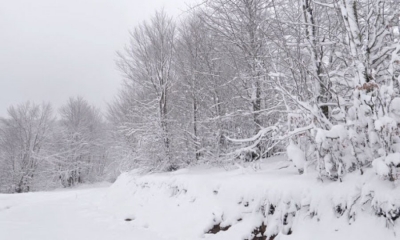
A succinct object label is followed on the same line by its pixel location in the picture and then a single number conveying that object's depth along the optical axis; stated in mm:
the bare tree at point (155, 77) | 12359
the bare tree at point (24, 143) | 29391
